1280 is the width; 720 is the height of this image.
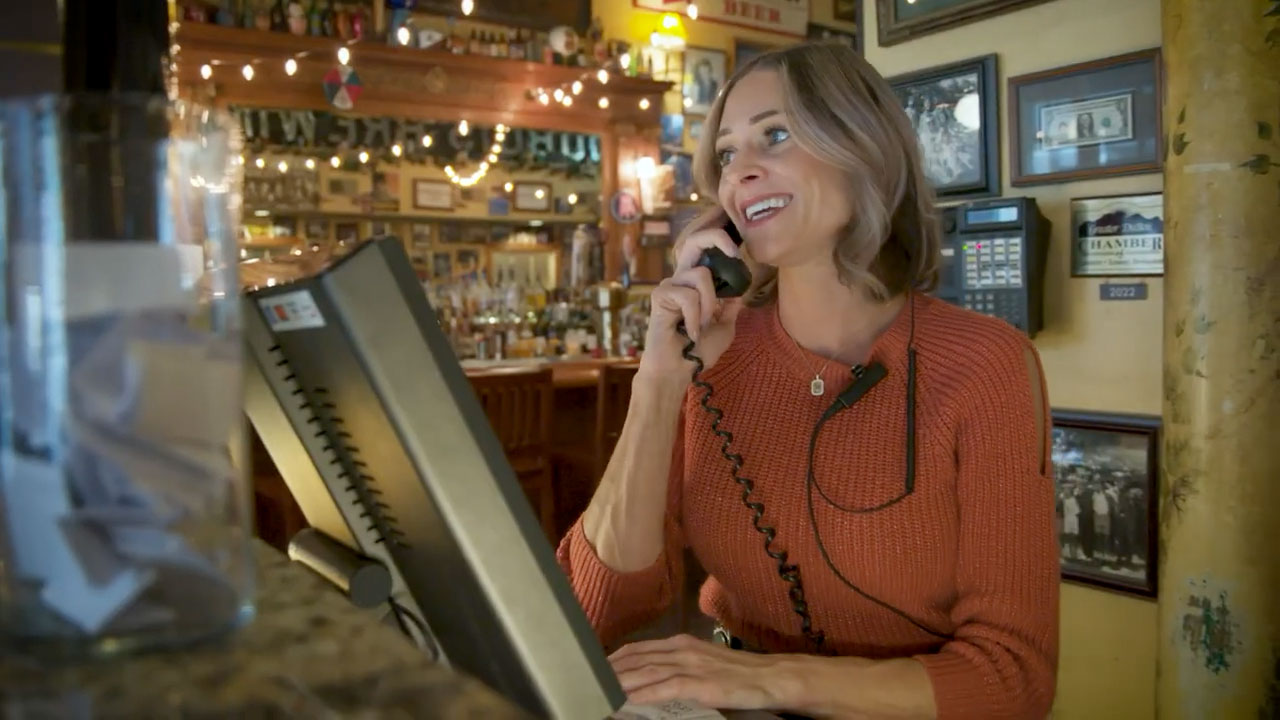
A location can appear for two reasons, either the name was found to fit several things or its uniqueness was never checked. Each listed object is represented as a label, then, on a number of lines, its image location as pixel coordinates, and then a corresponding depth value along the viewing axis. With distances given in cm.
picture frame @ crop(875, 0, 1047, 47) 242
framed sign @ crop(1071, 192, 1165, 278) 217
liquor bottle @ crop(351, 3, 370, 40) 541
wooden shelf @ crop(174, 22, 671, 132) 512
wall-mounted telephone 230
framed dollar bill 216
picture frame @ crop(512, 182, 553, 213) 657
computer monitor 47
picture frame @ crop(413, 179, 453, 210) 627
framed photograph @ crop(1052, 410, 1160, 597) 222
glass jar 40
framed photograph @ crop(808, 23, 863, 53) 688
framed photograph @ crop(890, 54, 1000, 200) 244
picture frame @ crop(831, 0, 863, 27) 704
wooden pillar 175
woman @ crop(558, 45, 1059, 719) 123
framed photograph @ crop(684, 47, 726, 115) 651
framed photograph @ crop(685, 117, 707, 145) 661
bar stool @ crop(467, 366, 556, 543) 337
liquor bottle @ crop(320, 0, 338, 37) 538
